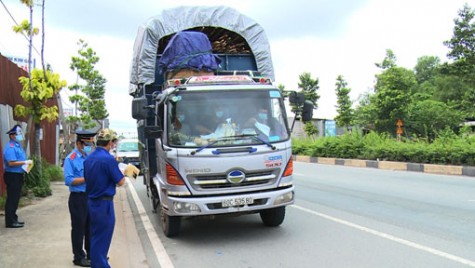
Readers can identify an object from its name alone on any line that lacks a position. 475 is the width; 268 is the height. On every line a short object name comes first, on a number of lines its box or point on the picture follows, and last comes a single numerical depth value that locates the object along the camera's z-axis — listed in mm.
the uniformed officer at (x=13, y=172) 7461
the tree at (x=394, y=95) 31219
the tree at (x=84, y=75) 27641
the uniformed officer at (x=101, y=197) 4680
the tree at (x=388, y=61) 37203
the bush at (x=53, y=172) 15676
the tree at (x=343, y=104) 45169
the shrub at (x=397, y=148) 16141
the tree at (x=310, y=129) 41003
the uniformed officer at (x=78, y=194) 5430
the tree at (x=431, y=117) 32438
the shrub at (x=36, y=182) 11586
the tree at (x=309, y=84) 48897
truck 6191
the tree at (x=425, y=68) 63594
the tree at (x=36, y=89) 10602
